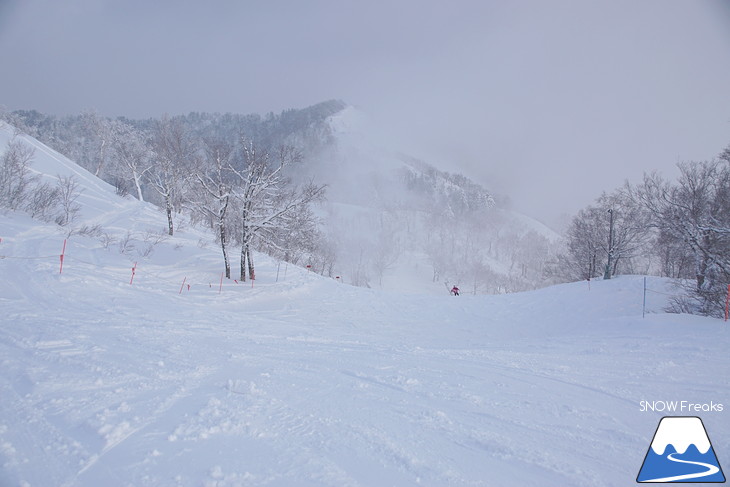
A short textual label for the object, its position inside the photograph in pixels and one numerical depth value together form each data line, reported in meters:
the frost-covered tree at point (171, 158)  23.16
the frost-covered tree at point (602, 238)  25.62
